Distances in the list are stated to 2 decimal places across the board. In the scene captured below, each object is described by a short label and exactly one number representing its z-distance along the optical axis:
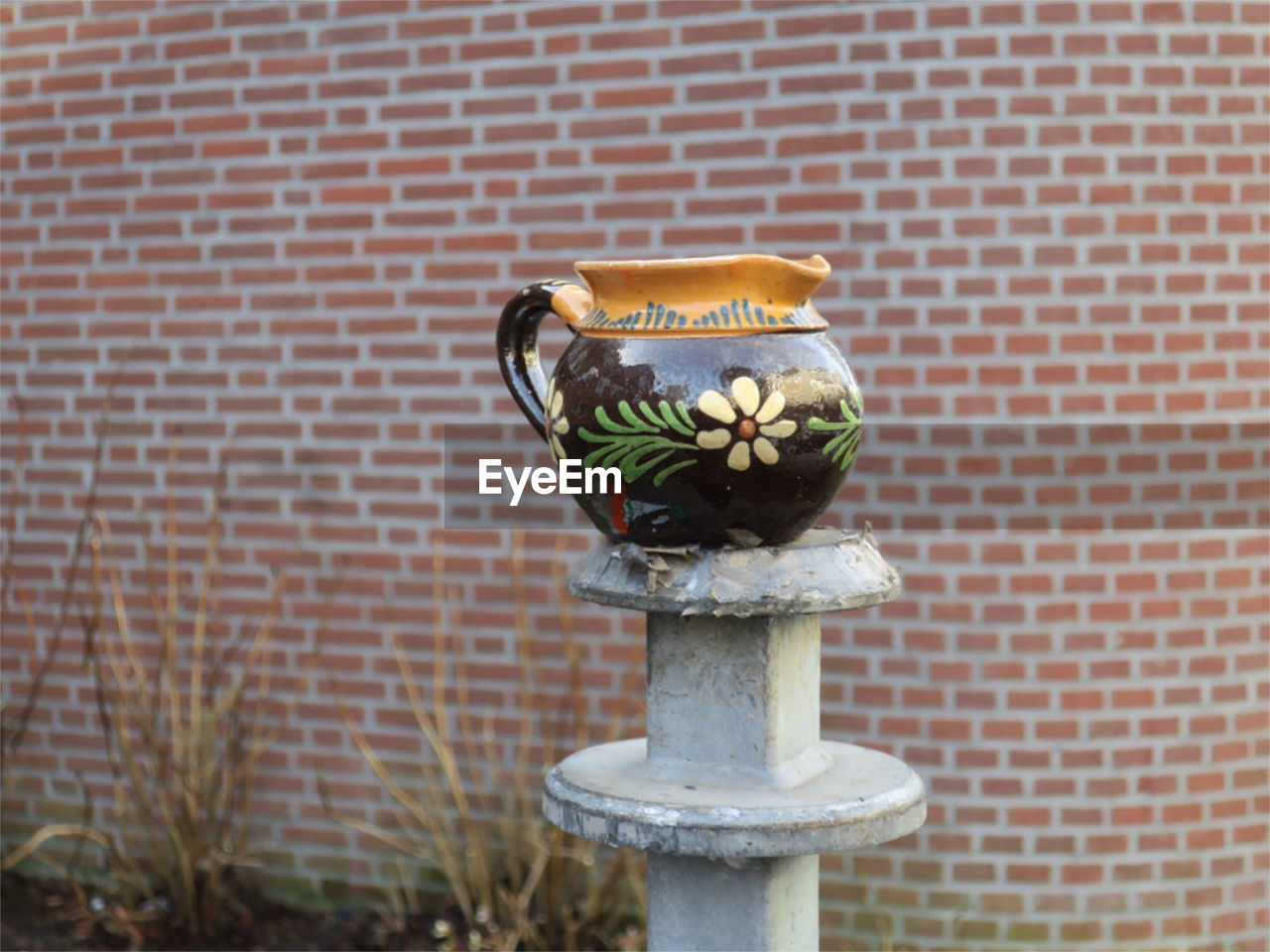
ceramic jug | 2.11
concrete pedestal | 2.14
